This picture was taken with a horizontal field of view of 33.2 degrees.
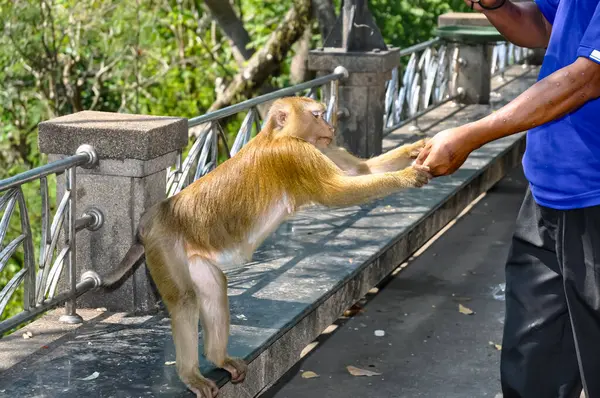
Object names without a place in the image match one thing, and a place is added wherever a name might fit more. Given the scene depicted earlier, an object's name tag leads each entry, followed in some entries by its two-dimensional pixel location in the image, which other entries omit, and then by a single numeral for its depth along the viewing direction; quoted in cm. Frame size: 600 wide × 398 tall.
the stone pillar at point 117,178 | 478
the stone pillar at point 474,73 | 1092
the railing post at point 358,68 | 813
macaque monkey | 392
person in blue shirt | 323
